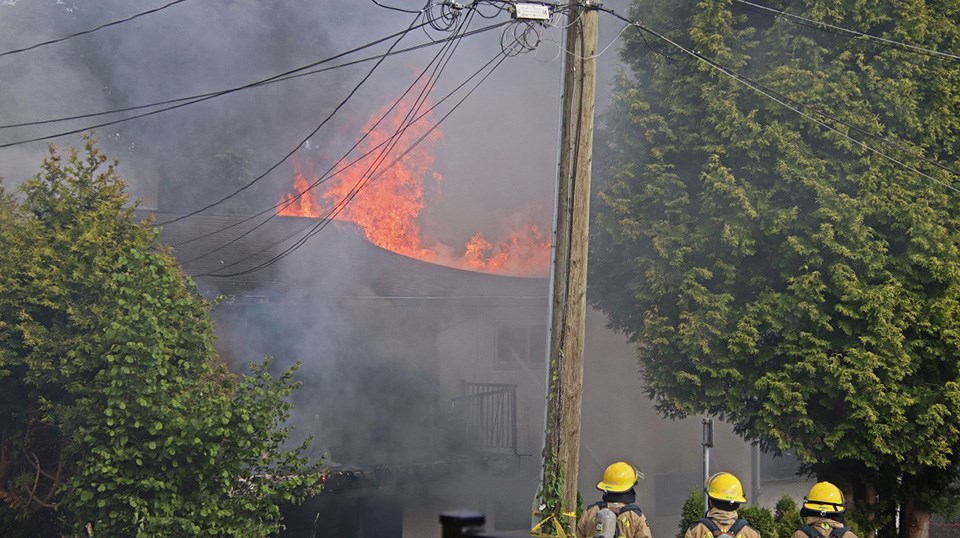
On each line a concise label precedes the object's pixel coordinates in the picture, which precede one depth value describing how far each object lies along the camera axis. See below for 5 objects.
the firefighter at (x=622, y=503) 15.88
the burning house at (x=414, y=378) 29.19
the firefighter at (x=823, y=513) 15.32
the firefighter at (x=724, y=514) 14.78
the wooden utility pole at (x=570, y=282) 17.23
